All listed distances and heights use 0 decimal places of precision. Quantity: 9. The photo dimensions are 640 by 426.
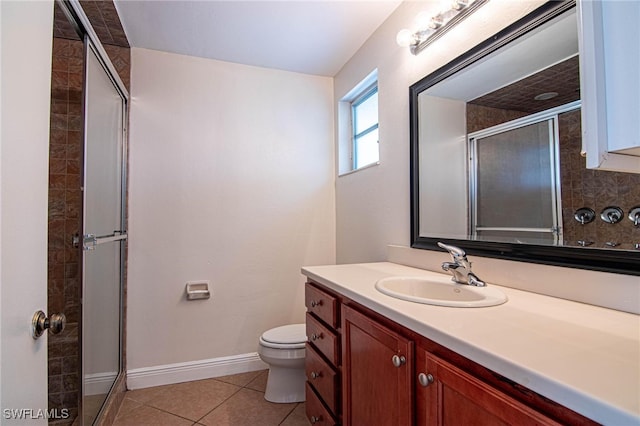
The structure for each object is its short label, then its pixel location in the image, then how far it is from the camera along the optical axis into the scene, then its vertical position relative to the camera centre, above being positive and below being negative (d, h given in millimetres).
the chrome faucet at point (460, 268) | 1178 -181
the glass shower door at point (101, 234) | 1425 -62
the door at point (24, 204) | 667 +45
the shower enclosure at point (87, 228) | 1401 -30
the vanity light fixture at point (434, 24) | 1349 +920
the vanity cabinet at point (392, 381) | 600 -420
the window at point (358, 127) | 2291 +740
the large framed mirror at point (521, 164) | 915 +219
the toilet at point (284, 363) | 1867 -848
